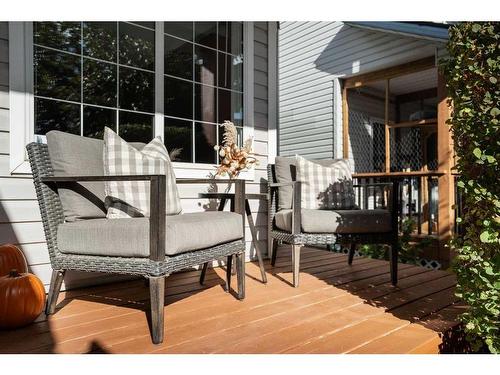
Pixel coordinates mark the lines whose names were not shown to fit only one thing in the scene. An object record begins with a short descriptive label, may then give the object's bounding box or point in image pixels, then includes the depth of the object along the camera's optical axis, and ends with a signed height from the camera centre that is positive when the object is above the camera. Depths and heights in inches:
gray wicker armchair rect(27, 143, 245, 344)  61.4 -12.3
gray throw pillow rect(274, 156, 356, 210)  121.5 +4.2
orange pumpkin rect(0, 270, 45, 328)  67.0 -21.3
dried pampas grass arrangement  113.2 +8.6
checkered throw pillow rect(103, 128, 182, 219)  78.3 +2.9
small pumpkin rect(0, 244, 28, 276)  78.0 -16.0
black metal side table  99.8 -6.9
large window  105.0 +35.2
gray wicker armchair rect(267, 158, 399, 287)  99.6 -11.9
